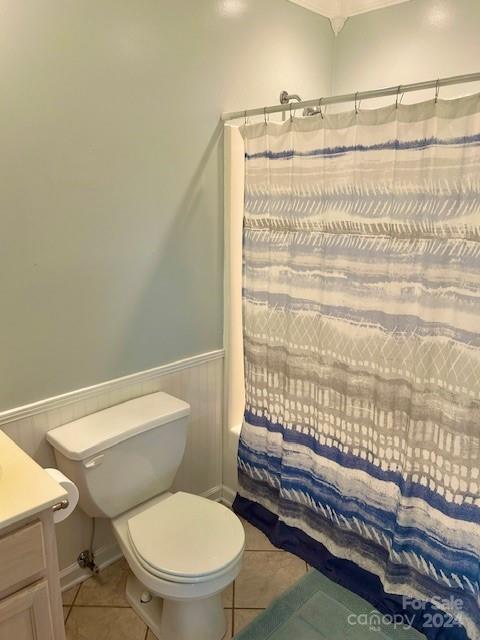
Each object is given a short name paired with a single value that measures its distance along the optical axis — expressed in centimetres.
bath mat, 171
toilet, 151
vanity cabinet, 111
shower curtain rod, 136
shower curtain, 148
